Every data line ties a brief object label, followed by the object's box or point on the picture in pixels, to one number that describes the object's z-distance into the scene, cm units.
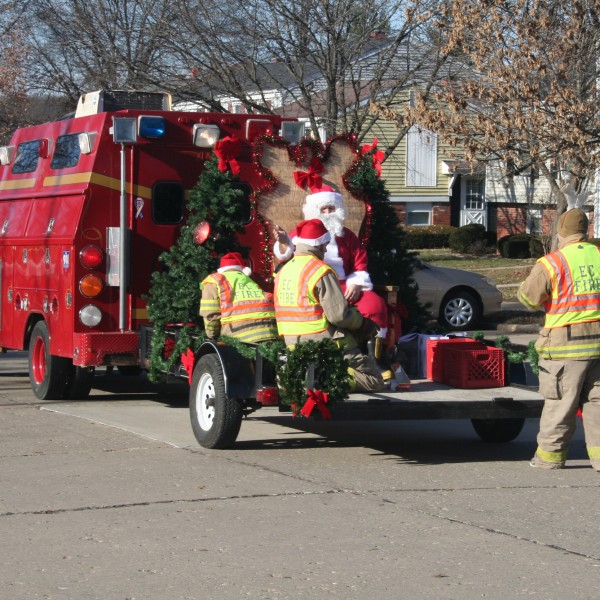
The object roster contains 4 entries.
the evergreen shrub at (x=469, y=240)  3691
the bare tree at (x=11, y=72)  2870
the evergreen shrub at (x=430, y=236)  3849
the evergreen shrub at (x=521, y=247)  3397
